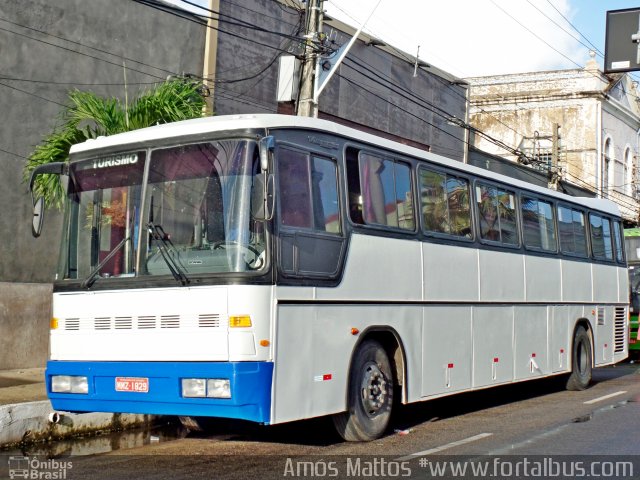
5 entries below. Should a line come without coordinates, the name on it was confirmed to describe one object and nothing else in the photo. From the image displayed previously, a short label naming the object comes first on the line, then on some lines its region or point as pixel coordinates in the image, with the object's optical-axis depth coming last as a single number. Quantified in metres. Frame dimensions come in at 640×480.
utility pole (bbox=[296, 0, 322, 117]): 15.19
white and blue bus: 7.91
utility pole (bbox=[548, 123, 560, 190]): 31.32
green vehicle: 22.80
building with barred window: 42.19
